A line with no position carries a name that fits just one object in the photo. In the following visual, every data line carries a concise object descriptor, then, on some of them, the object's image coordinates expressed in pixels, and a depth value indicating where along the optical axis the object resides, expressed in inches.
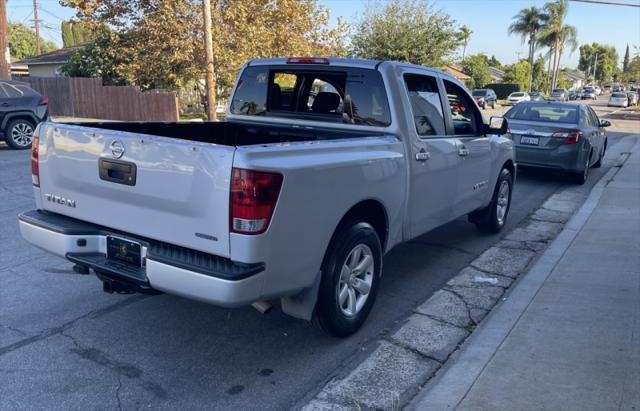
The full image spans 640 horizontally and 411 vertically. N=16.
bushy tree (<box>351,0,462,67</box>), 1176.8
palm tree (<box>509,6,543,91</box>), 2758.4
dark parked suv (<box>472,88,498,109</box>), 1766.7
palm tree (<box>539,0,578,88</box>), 2682.1
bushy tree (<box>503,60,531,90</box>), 2903.5
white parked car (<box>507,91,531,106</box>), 2006.2
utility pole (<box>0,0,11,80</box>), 751.7
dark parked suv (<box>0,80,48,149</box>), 521.0
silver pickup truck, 119.6
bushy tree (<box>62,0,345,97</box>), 812.0
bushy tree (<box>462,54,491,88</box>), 2561.5
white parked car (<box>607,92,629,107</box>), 2201.0
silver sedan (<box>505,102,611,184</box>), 418.3
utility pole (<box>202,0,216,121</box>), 657.0
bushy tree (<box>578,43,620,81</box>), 5585.6
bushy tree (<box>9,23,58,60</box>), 2726.4
